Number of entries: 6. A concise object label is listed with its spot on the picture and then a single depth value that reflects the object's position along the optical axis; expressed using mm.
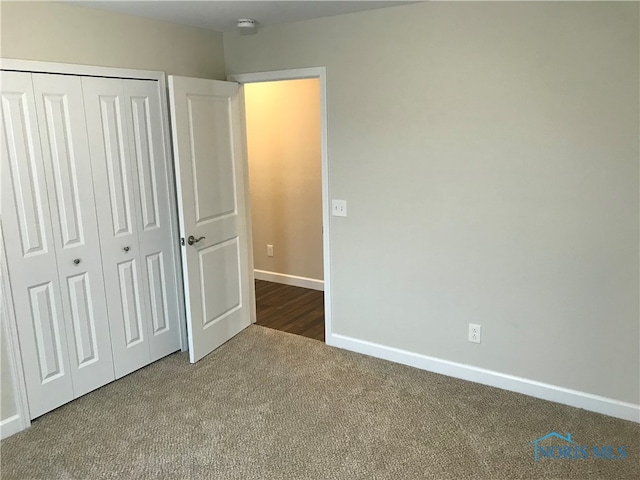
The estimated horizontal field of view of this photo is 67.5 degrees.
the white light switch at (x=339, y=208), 3238
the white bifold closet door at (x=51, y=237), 2418
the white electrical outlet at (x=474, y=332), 2916
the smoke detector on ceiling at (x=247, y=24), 2990
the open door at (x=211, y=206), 3027
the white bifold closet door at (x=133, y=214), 2803
